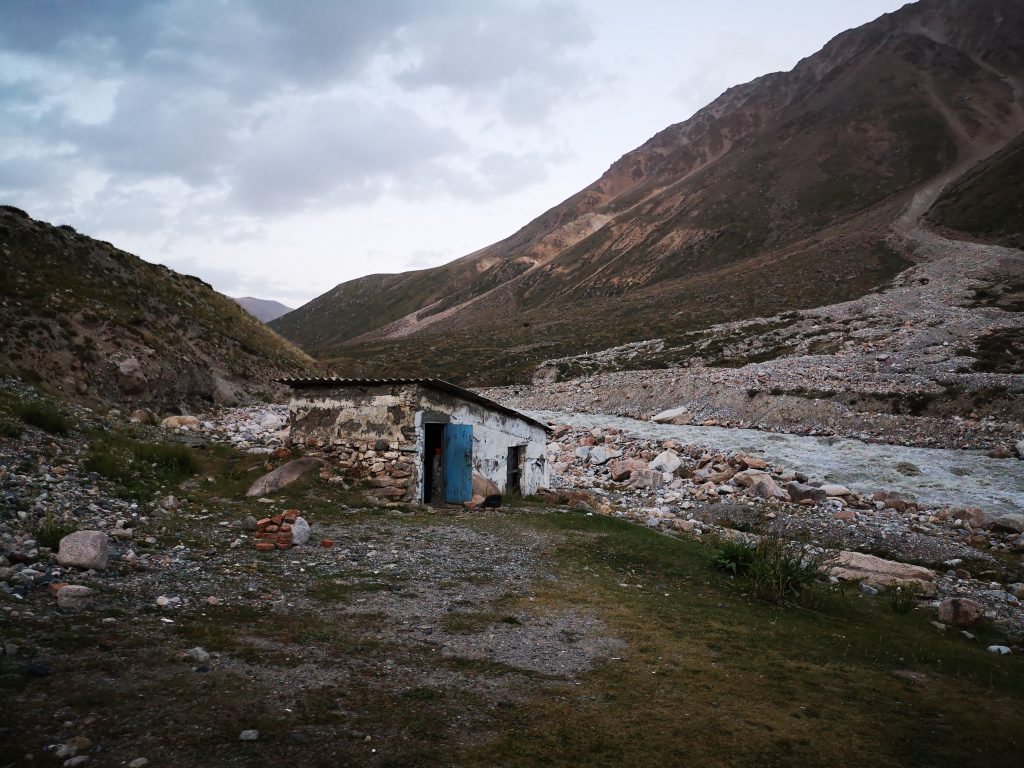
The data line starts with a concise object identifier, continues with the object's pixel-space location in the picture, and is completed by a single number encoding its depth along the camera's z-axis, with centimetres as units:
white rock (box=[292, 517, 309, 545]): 981
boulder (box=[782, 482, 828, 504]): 1720
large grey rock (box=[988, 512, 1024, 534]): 1417
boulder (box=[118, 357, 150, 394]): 2190
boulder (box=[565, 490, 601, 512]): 1633
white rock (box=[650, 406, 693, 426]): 2991
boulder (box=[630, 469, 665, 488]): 1970
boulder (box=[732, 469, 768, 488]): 1839
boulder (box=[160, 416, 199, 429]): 1897
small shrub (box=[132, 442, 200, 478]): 1246
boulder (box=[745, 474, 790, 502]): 1747
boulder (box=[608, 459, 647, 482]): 2084
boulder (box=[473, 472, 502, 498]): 1570
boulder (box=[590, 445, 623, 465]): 2344
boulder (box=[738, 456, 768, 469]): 2006
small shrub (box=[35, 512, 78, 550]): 727
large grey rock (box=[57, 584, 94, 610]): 592
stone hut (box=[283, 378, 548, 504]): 1407
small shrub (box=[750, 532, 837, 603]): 948
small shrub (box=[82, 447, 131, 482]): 1070
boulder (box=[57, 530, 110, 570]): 692
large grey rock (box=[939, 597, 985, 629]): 903
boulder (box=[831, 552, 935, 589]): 1106
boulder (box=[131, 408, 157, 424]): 1878
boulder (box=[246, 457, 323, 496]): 1278
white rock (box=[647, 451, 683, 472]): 2062
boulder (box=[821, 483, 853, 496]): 1748
